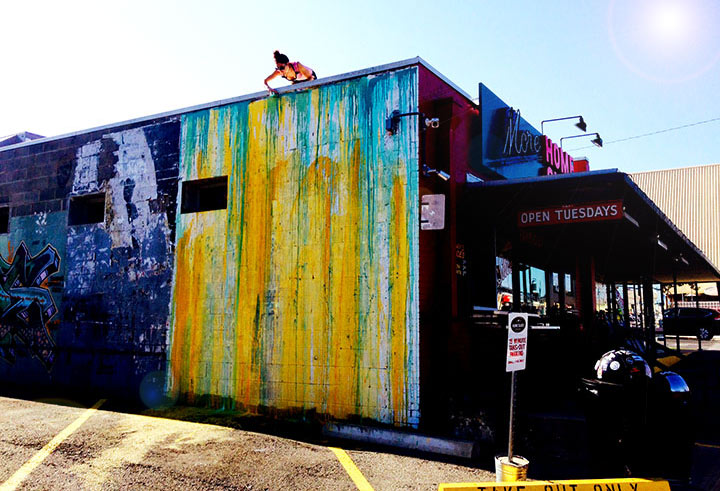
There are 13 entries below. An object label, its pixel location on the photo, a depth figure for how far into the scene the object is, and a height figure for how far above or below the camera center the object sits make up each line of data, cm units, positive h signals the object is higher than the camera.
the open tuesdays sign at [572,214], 793 +154
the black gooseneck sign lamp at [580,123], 1206 +443
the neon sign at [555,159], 1184 +364
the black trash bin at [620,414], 454 -92
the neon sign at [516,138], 1054 +360
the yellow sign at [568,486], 394 -135
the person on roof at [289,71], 948 +437
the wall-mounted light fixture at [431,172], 812 +217
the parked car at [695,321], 2623 -52
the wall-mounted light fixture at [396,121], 820 +298
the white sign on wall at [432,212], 772 +148
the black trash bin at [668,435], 454 -109
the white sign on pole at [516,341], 498 -30
